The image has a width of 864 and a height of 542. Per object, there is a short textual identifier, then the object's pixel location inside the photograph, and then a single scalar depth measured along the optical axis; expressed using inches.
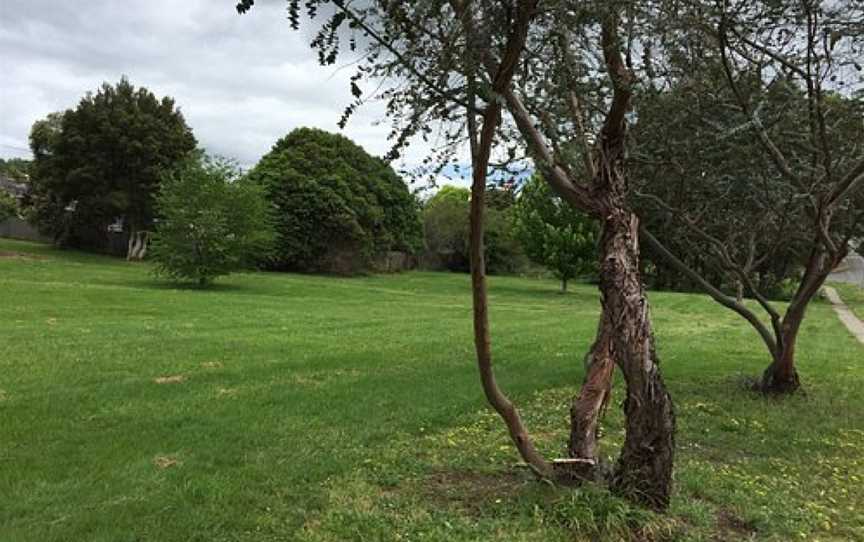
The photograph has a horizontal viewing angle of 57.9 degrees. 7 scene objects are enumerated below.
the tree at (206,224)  1032.2
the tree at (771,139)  283.1
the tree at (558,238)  1216.2
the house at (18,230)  1923.0
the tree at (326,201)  1487.5
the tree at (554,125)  154.4
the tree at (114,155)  1393.9
